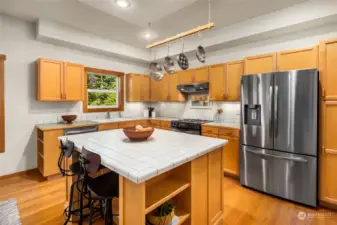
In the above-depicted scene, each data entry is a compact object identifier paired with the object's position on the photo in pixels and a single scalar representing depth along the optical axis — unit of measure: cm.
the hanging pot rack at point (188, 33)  190
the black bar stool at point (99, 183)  138
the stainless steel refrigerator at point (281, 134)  234
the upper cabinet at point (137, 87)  500
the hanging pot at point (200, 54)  218
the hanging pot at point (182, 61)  220
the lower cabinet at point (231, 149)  320
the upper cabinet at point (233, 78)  350
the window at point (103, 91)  440
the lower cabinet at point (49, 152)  311
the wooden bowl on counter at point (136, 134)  197
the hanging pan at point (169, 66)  235
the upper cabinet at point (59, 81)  328
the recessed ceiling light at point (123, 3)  254
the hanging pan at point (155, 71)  246
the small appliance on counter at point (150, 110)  543
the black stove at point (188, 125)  381
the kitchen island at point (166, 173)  121
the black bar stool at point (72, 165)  169
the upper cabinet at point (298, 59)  257
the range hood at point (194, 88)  408
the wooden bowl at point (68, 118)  354
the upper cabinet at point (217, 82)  377
